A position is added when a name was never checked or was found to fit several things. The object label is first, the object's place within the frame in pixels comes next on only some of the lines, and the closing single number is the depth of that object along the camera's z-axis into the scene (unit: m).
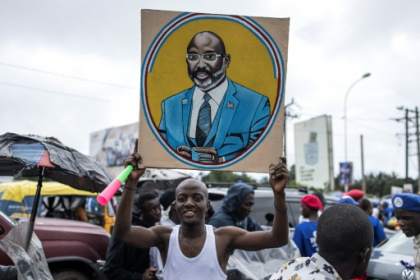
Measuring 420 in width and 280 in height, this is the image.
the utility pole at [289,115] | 36.51
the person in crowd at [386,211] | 16.09
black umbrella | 3.90
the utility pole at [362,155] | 39.36
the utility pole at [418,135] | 43.28
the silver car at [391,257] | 5.57
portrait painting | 2.78
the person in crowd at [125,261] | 4.48
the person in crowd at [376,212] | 14.60
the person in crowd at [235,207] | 5.14
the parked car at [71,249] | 6.39
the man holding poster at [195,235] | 2.83
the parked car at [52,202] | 9.27
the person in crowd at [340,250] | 1.92
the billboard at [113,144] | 28.34
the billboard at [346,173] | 32.03
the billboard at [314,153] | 33.03
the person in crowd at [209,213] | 6.50
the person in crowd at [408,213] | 3.86
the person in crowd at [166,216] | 3.96
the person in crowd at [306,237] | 5.45
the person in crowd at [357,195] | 7.74
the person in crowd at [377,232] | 6.64
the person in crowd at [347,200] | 6.25
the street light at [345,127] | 28.26
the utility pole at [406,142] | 42.78
